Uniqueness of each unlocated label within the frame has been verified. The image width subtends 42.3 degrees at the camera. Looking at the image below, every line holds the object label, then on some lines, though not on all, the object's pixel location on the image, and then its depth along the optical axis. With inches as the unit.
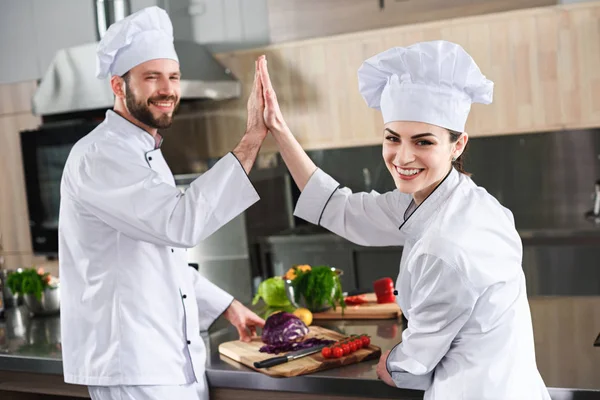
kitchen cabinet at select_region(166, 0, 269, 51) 200.2
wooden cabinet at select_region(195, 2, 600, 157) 163.0
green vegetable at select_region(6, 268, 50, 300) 108.1
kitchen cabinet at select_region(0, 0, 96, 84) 213.2
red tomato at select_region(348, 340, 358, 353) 78.4
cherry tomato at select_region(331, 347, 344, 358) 76.9
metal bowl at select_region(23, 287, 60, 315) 109.7
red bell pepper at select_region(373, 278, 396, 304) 97.6
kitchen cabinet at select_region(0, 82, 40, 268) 210.2
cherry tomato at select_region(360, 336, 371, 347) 79.6
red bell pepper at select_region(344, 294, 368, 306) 98.1
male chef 74.7
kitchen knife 77.0
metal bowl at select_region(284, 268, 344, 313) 96.3
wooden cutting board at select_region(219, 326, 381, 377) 75.4
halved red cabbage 82.5
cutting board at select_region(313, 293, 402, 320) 93.8
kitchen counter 70.6
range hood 184.4
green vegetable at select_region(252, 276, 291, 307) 101.1
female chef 60.6
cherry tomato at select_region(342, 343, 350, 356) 77.7
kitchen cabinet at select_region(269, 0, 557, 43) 176.4
